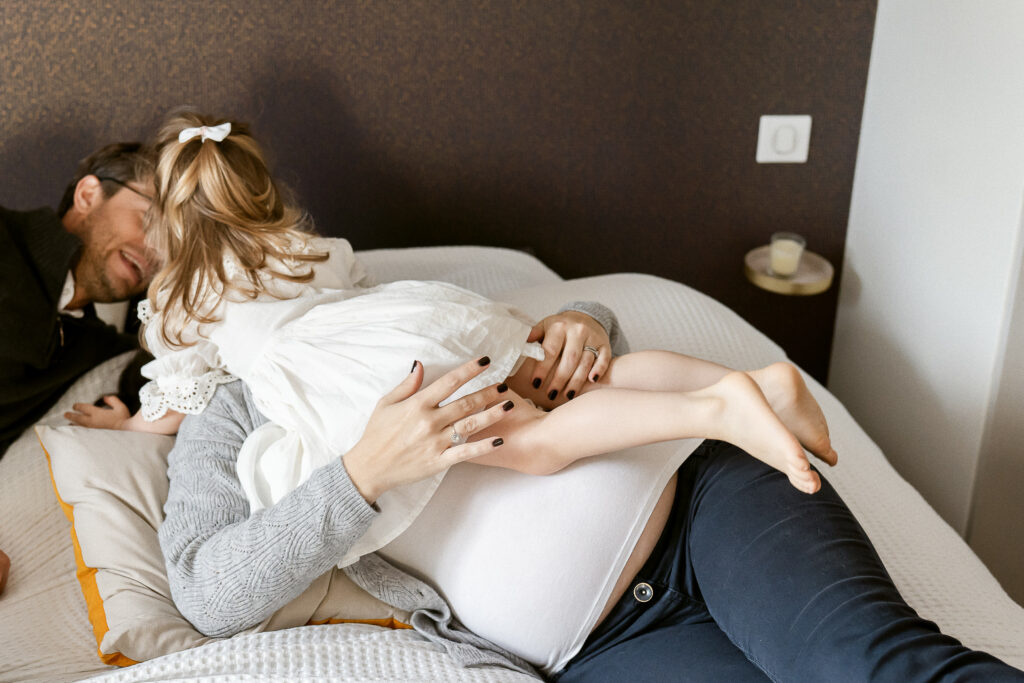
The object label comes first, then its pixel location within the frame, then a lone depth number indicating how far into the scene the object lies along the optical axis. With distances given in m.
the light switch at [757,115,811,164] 2.06
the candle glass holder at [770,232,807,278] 2.00
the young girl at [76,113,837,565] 1.05
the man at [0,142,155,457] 1.49
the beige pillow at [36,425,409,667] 1.14
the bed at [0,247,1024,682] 1.04
